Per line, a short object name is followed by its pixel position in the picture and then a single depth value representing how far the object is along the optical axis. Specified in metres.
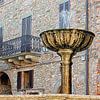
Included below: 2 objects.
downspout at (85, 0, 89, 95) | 13.39
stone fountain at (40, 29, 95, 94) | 7.38
